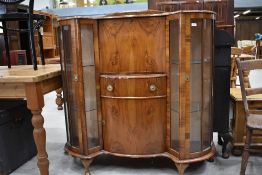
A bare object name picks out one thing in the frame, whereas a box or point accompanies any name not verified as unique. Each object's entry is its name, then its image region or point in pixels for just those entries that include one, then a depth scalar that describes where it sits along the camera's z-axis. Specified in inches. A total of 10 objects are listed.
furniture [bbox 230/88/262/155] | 93.7
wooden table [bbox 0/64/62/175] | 77.0
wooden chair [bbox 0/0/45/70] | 89.0
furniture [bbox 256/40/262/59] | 279.9
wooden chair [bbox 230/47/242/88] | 152.1
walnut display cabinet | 78.4
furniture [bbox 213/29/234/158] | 86.2
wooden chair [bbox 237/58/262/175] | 75.1
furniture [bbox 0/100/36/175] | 90.7
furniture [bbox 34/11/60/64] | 225.5
